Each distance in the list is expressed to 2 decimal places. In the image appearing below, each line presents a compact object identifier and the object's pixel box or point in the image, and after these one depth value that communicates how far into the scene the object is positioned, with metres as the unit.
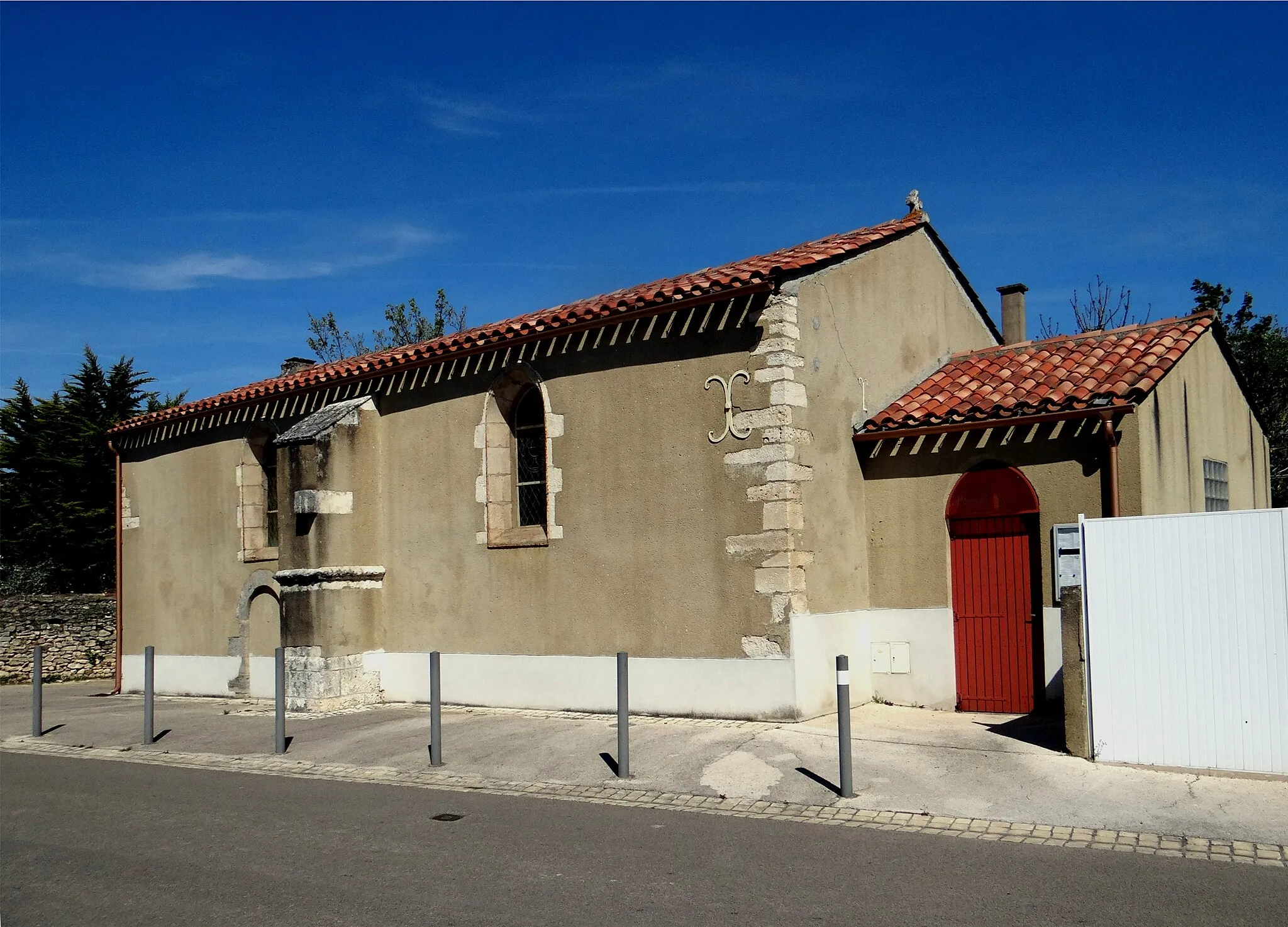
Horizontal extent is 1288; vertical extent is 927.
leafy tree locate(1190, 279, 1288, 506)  23.52
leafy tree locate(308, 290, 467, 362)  40.94
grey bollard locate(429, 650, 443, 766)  9.86
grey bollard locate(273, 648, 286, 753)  10.74
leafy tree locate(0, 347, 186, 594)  24.88
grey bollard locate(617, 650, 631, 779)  8.83
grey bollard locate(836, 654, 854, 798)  7.73
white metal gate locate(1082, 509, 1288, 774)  7.78
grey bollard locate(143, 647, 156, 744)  11.88
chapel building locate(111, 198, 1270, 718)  10.91
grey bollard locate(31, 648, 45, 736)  12.95
